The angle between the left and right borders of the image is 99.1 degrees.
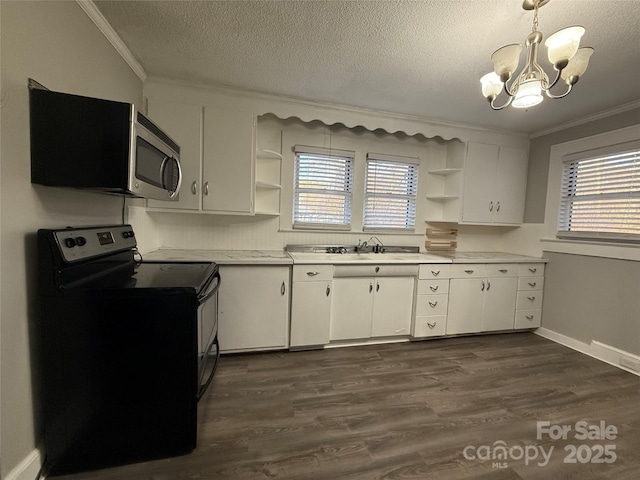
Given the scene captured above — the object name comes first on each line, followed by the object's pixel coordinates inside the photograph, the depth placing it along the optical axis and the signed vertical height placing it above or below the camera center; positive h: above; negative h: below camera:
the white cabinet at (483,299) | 3.01 -0.72
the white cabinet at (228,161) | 2.50 +0.59
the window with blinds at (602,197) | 2.58 +0.46
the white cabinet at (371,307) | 2.69 -0.77
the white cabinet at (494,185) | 3.29 +0.64
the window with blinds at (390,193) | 3.31 +0.48
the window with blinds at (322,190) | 3.07 +0.44
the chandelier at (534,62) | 1.25 +0.88
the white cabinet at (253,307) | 2.38 -0.73
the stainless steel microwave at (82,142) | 1.20 +0.34
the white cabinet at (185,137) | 2.38 +0.76
